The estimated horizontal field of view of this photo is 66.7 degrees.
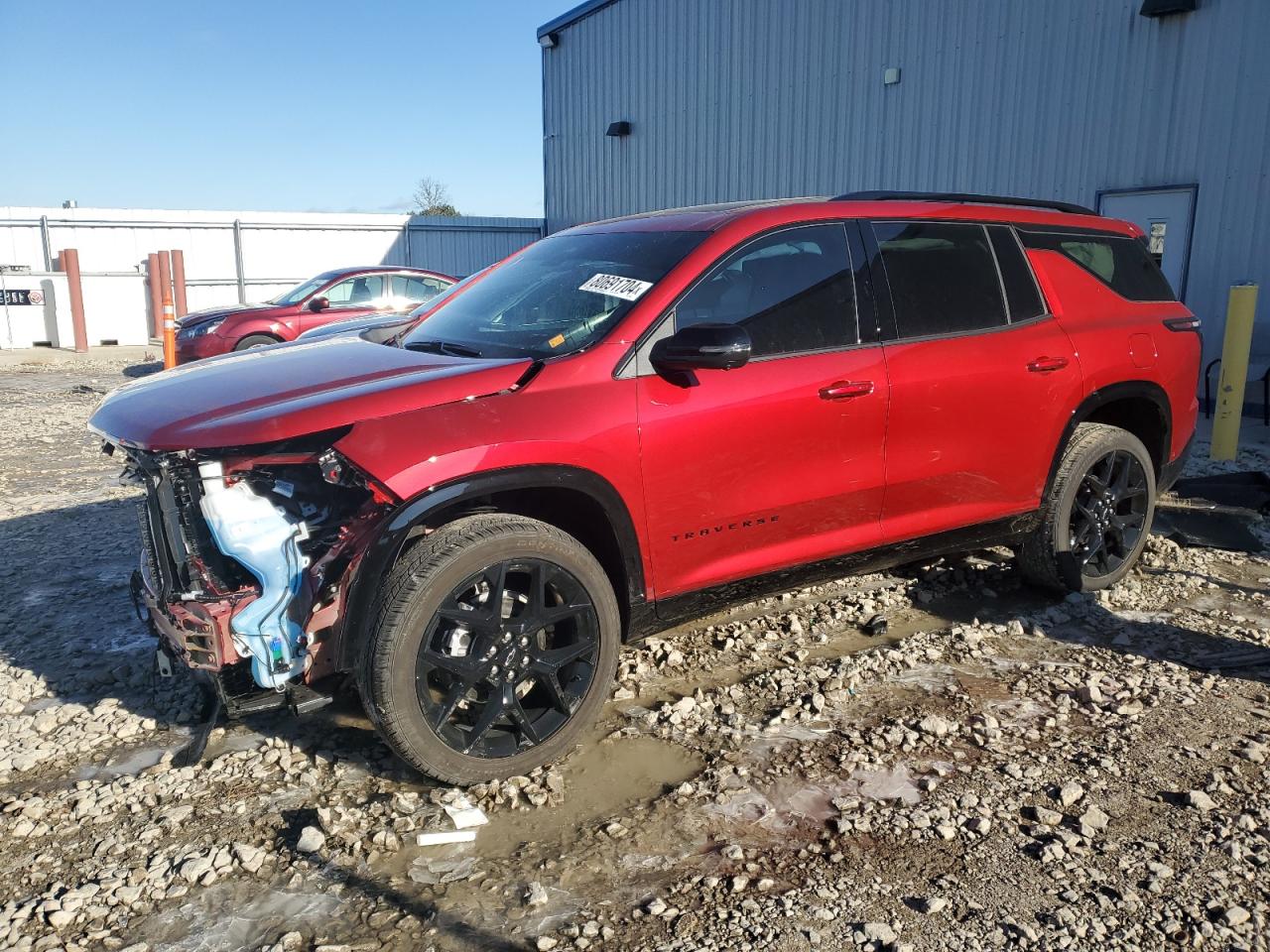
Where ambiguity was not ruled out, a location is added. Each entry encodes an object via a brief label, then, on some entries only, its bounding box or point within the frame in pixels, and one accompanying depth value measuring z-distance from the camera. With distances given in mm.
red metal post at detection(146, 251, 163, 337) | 19922
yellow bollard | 7875
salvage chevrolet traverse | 2912
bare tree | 57156
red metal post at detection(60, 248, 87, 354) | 18766
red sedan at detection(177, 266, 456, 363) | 12398
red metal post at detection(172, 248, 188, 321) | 20922
